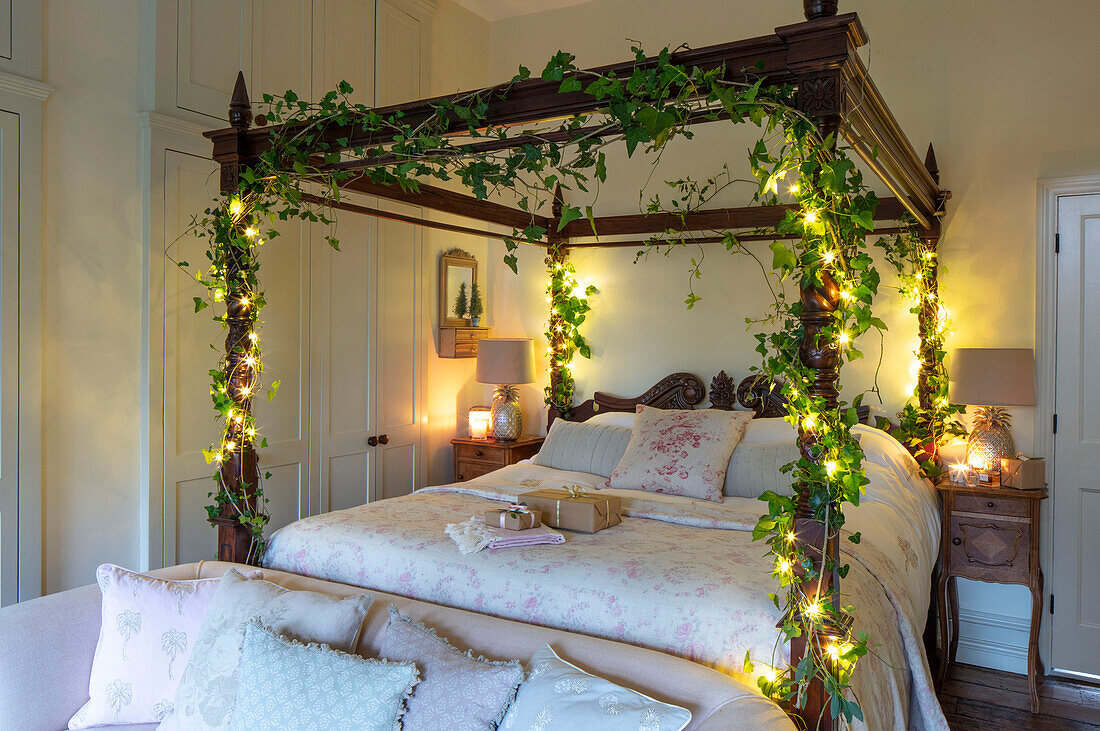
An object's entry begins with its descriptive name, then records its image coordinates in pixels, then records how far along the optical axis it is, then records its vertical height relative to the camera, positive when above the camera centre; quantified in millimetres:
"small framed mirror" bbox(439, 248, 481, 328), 5078 +494
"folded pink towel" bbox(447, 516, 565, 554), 2549 -601
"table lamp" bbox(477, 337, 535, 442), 4727 -60
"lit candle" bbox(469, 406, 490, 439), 5090 -430
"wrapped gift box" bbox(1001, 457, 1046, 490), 3506 -522
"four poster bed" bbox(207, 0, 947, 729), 1816 -625
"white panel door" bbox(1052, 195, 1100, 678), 3609 -402
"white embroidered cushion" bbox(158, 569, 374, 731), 1913 -709
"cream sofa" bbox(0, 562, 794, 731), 1712 -753
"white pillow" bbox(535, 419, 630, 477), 3984 -472
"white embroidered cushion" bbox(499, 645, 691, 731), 1543 -720
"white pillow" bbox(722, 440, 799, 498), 3461 -505
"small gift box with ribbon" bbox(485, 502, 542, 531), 2693 -567
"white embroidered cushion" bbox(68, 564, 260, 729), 2102 -808
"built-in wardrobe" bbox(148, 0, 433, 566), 3369 +304
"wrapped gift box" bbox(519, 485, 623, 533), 2766 -554
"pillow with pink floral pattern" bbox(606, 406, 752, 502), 3484 -441
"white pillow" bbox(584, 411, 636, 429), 4426 -349
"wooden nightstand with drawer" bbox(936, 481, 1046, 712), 3451 -825
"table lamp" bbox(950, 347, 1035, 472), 3527 -126
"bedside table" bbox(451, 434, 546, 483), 4793 -603
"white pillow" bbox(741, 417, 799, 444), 3801 -357
